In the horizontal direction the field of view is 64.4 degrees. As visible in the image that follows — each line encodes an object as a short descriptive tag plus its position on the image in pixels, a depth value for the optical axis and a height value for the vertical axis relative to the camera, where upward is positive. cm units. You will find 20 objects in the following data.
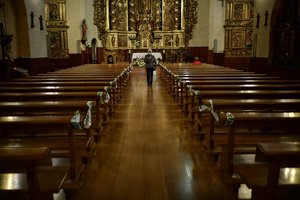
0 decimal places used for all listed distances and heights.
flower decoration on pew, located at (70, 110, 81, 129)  221 -49
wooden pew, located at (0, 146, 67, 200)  139 -82
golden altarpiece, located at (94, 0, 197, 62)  1638 +299
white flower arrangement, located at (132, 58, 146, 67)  1522 +35
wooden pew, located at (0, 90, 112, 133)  349 -42
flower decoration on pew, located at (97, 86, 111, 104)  402 -47
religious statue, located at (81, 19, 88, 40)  1414 +229
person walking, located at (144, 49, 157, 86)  828 +9
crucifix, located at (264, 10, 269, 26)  739 +155
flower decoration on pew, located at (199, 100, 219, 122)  272 -50
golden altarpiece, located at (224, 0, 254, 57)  1353 +225
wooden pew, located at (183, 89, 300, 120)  356 -41
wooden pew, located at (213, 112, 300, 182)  225 -85
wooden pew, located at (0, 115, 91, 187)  216 -52
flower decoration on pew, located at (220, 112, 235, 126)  223 -48
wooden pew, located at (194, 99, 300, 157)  292 -48
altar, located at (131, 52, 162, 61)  1497 +80
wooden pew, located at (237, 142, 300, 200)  141 -80
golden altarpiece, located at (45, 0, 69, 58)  1393 +244
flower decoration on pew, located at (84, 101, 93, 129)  251 -54
